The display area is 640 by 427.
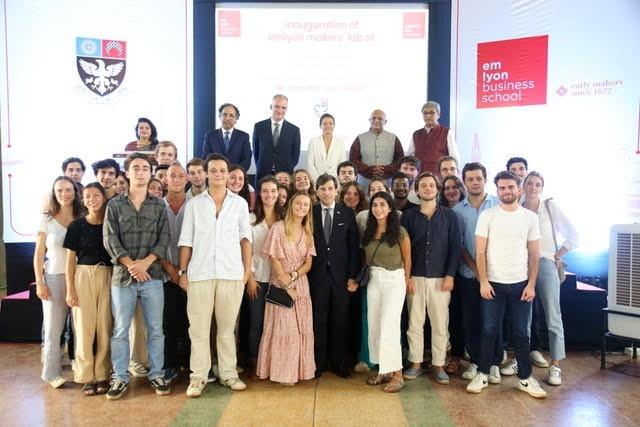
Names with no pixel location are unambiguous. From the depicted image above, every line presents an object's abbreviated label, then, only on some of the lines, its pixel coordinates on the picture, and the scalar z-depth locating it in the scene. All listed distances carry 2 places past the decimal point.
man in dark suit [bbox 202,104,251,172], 4.88
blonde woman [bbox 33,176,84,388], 3.45
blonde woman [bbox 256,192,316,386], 3.48
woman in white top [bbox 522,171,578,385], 3.68
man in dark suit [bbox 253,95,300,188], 5.11
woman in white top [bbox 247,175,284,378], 3.61
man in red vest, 4.96
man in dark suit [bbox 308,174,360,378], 3.62
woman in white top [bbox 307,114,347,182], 5.14
